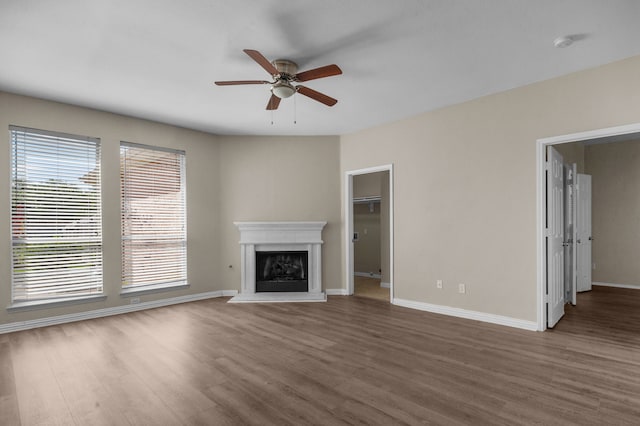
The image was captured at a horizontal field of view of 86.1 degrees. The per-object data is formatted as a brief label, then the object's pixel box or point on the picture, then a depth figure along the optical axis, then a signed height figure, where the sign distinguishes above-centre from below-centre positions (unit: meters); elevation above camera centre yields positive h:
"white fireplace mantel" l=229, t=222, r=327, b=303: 5.79 -0.55
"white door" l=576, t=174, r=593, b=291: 5.93 -0.44
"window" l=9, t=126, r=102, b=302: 4.14 -0.01
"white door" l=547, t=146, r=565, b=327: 3.85 -0.33
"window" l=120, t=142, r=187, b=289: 5.01 -0.05
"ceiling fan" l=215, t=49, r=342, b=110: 2.86 +1.21
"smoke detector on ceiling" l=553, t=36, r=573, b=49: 2.92 +1.45
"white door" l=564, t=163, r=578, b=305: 4.62 -0.33
